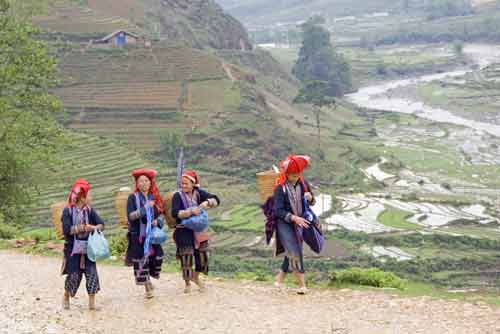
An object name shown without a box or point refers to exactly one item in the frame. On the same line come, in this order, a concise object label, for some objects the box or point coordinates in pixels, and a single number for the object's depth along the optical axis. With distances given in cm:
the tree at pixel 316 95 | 7875
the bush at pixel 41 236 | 1628
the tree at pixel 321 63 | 11481
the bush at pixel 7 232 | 1711
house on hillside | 7138
